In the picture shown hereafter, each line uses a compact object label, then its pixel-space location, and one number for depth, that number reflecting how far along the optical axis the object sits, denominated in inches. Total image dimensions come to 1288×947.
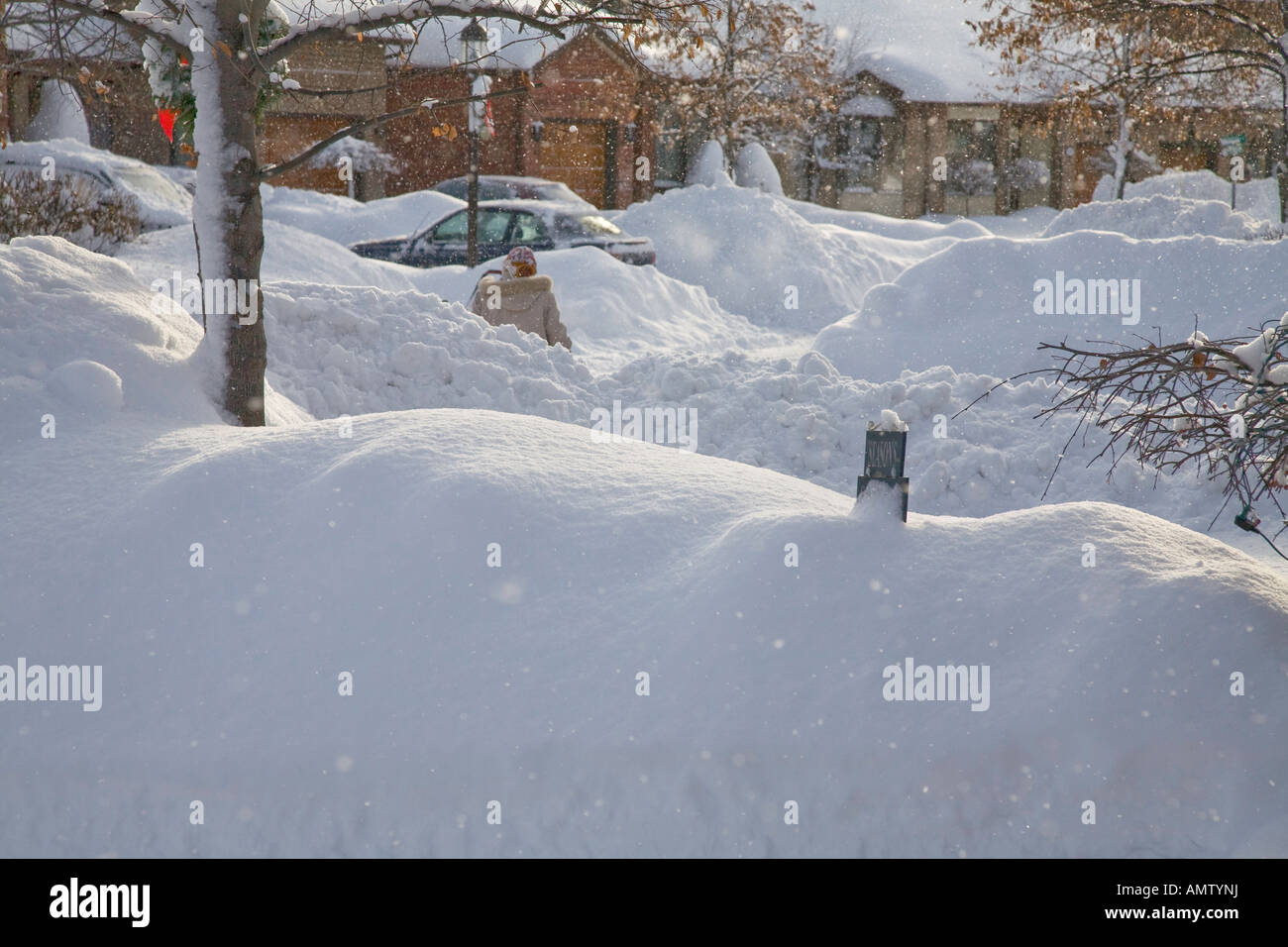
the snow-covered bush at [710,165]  1022.4
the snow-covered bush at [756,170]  1088.2
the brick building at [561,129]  1075.3
